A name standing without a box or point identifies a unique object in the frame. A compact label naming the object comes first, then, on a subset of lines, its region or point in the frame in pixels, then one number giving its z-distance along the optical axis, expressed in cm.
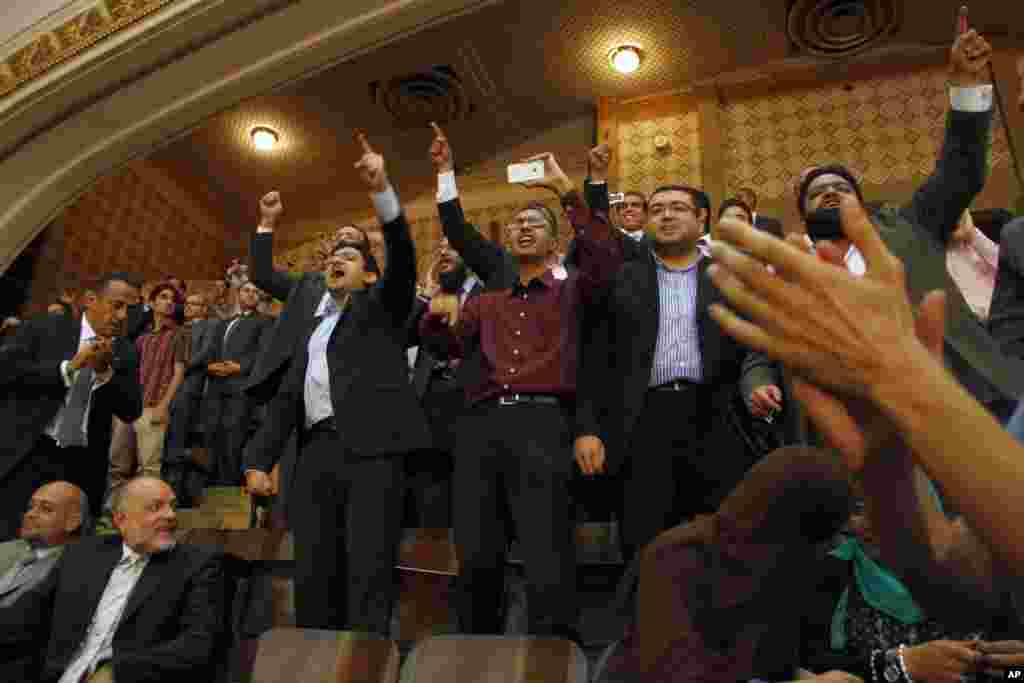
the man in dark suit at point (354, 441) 233
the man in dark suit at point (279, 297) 296
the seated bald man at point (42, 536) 262
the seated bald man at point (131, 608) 232
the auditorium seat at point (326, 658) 198
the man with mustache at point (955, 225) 168
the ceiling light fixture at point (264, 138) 725
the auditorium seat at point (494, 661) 184
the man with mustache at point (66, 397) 299
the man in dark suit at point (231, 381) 420
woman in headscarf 128
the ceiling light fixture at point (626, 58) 654
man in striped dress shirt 228
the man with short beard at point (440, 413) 303
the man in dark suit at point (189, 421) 420
